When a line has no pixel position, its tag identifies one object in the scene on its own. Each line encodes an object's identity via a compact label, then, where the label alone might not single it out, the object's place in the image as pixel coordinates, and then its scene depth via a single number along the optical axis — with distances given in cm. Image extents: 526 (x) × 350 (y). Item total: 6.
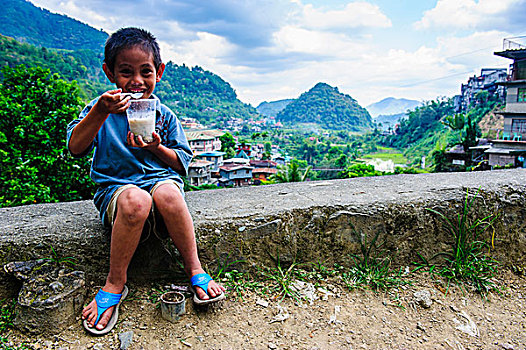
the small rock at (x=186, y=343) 133
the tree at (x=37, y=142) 668
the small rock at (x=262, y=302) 161
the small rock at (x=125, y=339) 131
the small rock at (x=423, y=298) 166
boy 139
